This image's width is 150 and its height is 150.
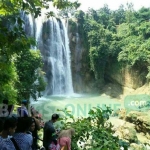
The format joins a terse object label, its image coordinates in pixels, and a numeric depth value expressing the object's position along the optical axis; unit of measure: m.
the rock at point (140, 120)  7.87
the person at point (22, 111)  2.94
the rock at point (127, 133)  6.60
